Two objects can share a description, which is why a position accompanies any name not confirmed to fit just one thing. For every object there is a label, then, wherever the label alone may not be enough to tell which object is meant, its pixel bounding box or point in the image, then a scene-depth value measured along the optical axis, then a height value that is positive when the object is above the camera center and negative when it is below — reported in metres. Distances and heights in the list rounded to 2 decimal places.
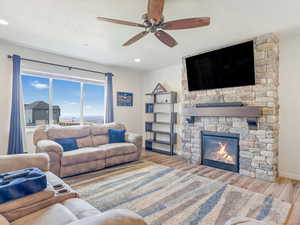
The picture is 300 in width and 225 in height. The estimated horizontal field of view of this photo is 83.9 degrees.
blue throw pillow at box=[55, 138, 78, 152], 3.43 -0.66
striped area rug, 1.98 -1.22
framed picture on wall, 5.55 +0.47
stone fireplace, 3.01 -0.15
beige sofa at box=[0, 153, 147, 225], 0.85 -0.71
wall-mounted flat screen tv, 3.21 +0.96
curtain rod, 3.81 +1.21
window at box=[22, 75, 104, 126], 4.05 +0.30
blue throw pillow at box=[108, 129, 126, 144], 4.18 -0.60
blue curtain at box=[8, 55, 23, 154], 3.48 -0.11
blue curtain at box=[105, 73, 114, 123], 5.14 +0.32
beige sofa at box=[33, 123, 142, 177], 3.00 -0.78
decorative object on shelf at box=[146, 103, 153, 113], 5.55 +0.17
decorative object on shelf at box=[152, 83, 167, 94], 5.16 +0.74
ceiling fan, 1.81 +1.13
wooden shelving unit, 4.87 -0.36
